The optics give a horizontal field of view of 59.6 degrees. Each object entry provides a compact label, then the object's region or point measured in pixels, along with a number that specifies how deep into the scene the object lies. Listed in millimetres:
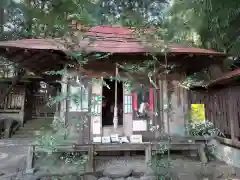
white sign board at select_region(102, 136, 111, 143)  6431
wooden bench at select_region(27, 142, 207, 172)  5809
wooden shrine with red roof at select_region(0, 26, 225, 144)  6395
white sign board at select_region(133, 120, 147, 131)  6906
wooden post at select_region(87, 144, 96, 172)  5684
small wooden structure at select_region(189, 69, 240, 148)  5797
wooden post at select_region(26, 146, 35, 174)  5563
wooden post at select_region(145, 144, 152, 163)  6002
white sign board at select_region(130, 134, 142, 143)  6473
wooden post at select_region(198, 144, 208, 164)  6223
